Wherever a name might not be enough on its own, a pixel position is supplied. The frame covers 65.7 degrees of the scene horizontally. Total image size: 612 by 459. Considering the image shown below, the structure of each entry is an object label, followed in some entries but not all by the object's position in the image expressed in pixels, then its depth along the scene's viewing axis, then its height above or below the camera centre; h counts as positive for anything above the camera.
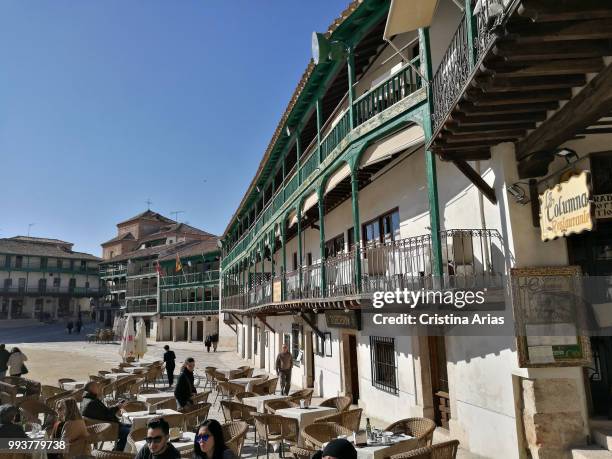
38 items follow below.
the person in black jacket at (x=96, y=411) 8.30 -1.65
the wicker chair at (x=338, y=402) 9.86 -1.92
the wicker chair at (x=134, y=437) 7.38 -1.94
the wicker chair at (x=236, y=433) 7.35 -1.89
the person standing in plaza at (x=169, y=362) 17.59 -1.77
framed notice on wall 6.70 -0.17
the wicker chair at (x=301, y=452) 7.75 -2.29
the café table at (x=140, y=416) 8.63 -1.88
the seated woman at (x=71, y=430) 6.84 -1.62
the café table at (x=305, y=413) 8.84 -1.94
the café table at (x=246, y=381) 13.69 -2.08
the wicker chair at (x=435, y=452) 5.96 -1.82
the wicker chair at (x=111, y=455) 6.16 -1.79
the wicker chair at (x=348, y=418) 8.32 -1.92
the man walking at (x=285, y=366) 15.09 -1.74
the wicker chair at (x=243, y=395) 11.52 -2.01
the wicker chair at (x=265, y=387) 12.88 -2.07
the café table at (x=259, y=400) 10.55 -2.01
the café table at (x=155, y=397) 11.23 -1.94
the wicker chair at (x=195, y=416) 9.05 -1.95
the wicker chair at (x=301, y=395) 10.56 -1.94
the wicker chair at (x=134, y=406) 9.92 -1.90
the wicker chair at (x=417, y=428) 7.26 -1.88
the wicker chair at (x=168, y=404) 10.15 -1.91
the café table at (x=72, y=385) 13.57 -1.95
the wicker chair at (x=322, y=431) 7.48 -1.92
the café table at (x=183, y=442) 7.08 -1.95
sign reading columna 5.64 +1.21
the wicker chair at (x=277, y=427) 8.55 -2.06
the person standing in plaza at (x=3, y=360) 14.93 -1.28
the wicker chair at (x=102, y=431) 7.82 -1.91
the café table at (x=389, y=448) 6.47 -1.94
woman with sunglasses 4.93 -1.34
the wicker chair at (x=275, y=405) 10.02 -1.96
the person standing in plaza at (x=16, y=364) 15.23 -1.44
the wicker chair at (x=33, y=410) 9.92 -1.90
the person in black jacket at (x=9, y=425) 6.46 -1.44
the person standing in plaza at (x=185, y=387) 9.77 -1.50
